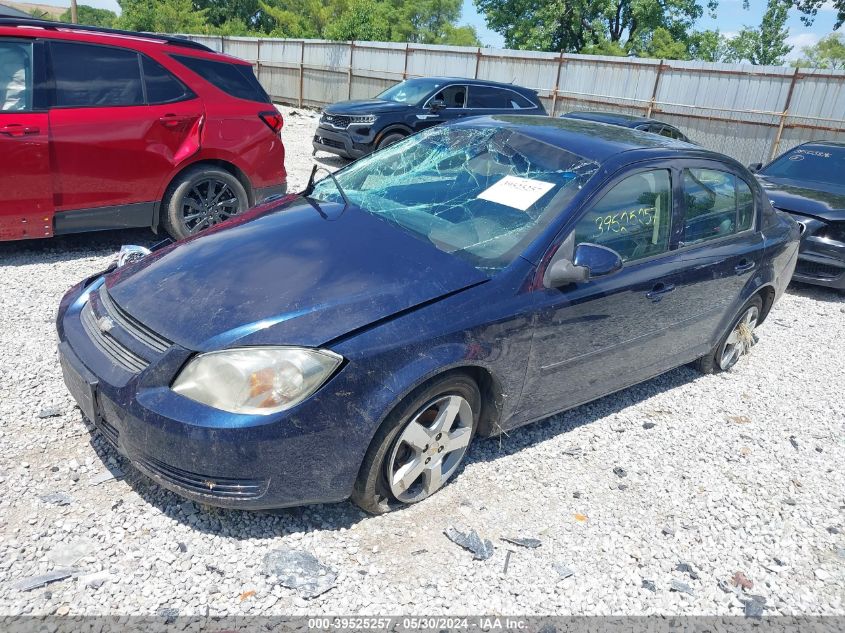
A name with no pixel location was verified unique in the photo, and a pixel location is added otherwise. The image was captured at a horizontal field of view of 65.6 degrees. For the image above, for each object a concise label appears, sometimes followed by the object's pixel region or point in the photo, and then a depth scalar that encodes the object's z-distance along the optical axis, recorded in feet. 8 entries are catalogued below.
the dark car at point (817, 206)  23.03
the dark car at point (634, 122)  34.53
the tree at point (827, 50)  224.12
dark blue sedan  8.23
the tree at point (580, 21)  114.21
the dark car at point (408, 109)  36.96
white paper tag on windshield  11.06
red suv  16.65
